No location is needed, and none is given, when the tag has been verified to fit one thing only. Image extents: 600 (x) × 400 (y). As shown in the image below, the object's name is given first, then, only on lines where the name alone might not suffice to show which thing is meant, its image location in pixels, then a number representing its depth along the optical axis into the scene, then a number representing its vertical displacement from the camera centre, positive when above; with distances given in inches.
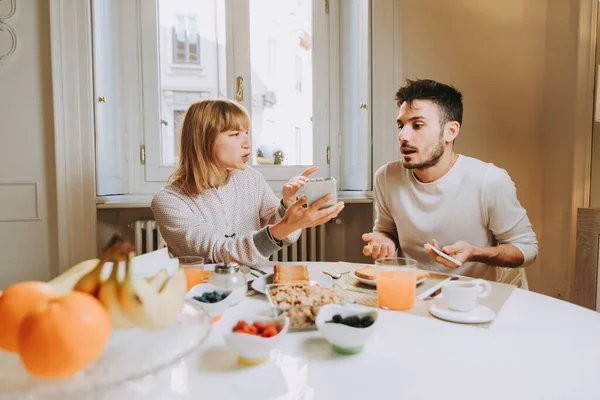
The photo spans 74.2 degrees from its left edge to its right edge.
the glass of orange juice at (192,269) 37.4 -9.8
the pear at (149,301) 18.4 -6.4
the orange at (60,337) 15.9 -7.0
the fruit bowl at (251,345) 23.7 -10.8
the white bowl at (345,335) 25.6 -11.0
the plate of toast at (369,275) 42.7 -12.1
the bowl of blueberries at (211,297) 30.6 -10.5
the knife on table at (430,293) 38.6 -12.6
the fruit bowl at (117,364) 15.8 -8.8
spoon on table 46.1 -12.9
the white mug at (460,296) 33.6 -11.1
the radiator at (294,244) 97.9 -19.7
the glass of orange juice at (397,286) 35.5 -10.8
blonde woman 53.4 -5.1
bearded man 57.6 -4.6
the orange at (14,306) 17.8 -6.3
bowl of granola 29.6 -10.7
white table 22.0 -12.7
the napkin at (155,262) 34.9 -8.9
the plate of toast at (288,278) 40.6 -11.7
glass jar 36.2 -10.3
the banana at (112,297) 18.6 -6.1
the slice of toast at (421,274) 42.8 -11.9
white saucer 32.4 -12.5
